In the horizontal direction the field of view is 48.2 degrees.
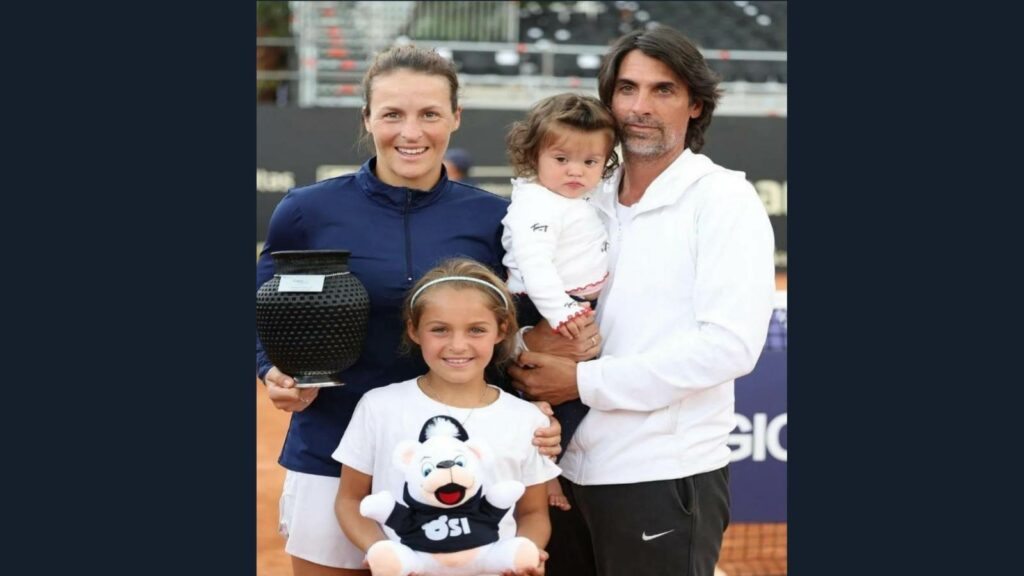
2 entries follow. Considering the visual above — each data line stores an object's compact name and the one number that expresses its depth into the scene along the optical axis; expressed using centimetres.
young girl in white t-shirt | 335
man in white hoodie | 345
